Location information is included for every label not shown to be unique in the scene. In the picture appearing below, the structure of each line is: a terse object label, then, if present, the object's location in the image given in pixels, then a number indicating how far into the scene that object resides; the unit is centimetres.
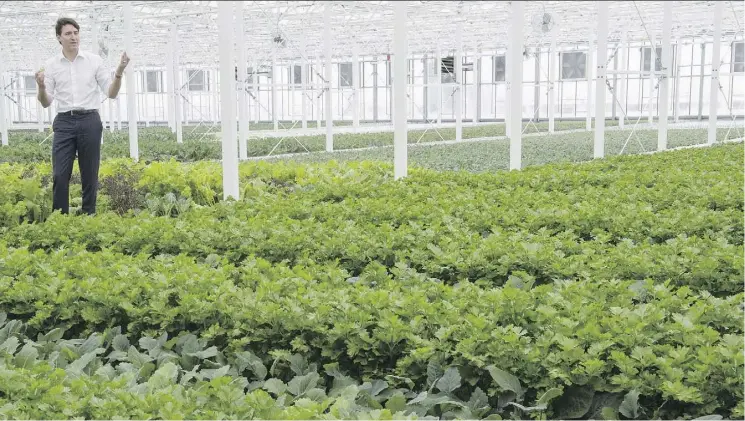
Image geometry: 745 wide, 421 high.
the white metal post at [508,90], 2598
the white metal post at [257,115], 4228
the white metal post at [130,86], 1202
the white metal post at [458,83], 2232
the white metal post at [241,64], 1301
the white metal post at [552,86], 2628
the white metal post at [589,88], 2737
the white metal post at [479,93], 4228
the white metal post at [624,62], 3759
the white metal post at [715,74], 1672
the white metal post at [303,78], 2114
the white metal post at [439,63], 2685
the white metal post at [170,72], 2342
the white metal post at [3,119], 1911
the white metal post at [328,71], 1683
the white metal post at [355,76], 2896
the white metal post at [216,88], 3689
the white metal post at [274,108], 2637
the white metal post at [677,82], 3559
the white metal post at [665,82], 1509
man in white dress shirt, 684
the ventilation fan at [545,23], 1703
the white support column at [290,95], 4622
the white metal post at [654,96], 1461
